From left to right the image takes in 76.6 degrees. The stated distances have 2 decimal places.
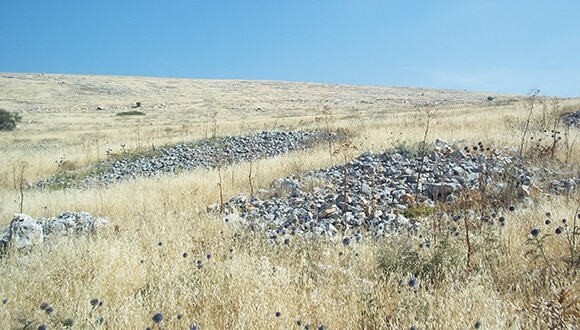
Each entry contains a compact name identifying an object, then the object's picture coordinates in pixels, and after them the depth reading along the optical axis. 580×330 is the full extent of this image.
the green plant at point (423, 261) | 3.44
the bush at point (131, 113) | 42.91
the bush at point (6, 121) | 33.28
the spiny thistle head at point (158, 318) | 2.43
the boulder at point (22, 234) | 4.77
